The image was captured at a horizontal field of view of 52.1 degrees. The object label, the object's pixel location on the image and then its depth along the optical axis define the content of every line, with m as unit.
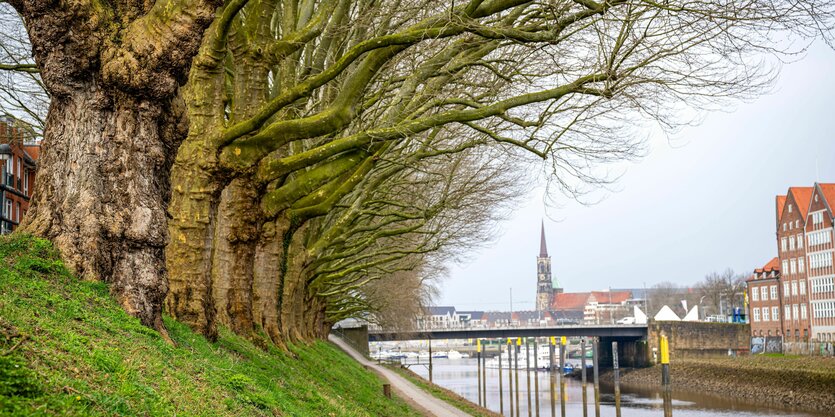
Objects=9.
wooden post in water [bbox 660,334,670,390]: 31.50
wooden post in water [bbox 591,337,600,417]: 39.23
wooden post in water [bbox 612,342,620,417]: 37.88
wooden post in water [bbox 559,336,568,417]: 42.01
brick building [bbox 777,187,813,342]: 79.38
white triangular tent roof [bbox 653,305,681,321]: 92.00
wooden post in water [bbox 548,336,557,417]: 46.08
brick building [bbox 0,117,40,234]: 44.78
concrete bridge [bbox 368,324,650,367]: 84.62
